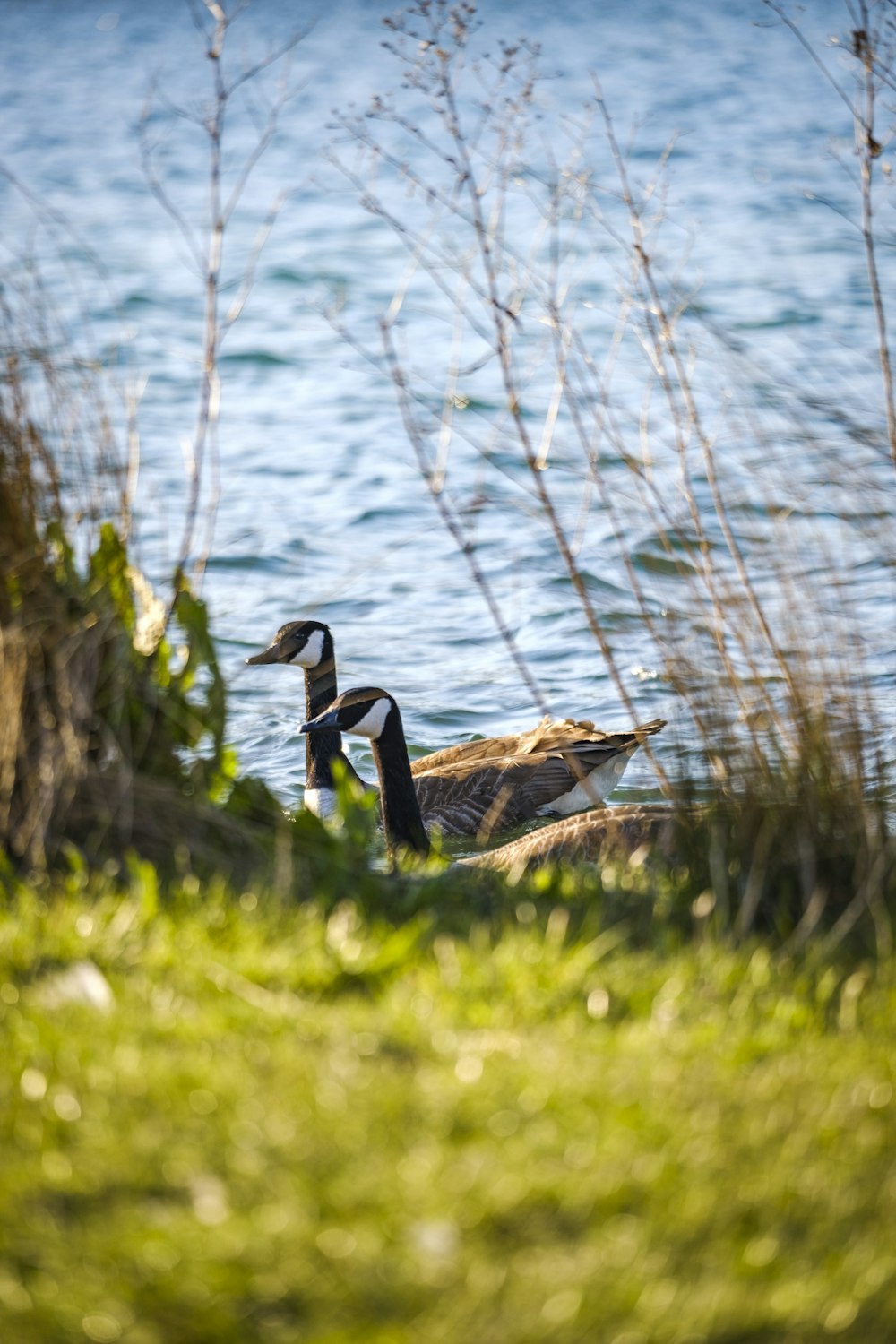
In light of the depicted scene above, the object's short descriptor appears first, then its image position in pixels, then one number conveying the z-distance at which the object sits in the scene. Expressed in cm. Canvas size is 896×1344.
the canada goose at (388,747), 1520
